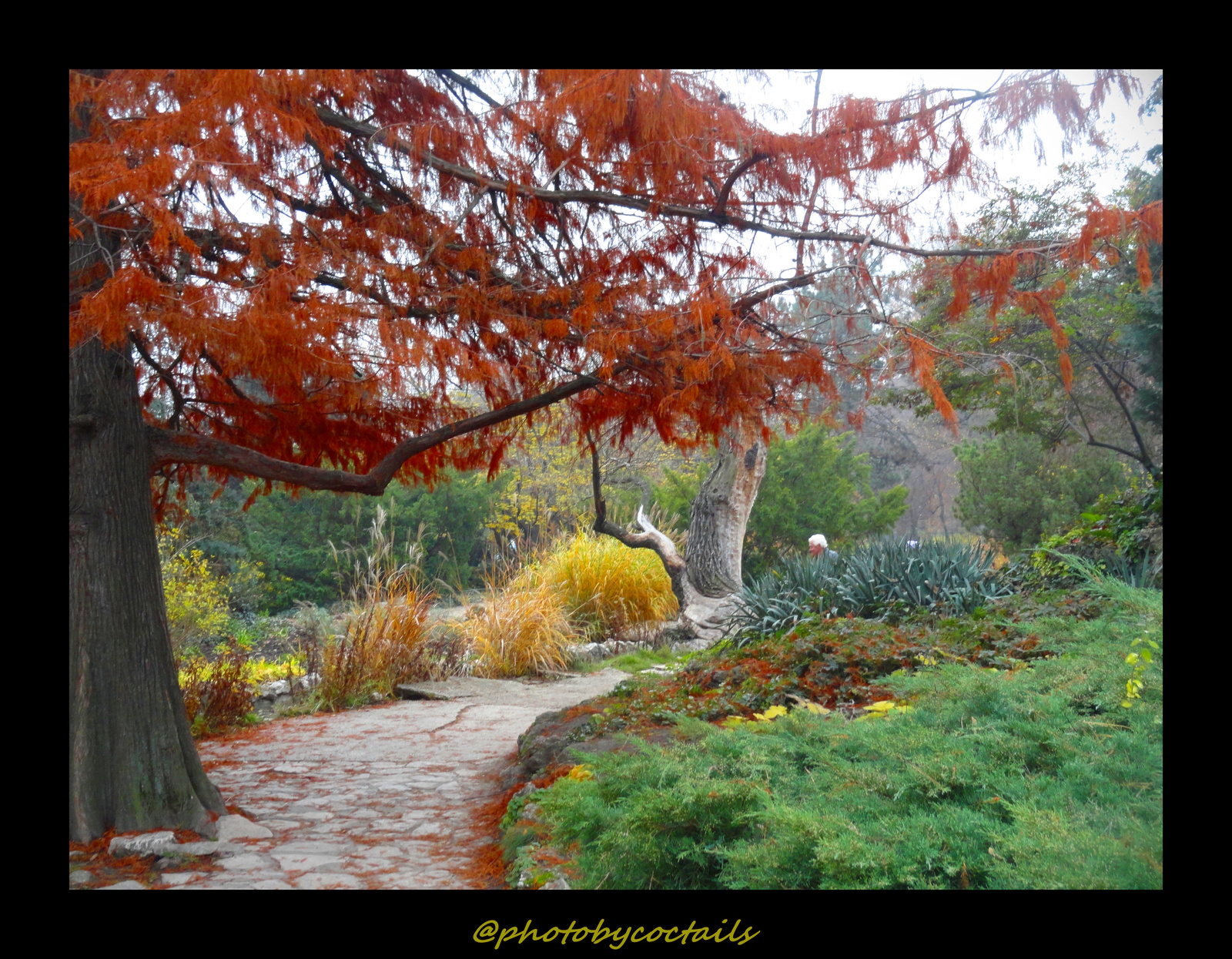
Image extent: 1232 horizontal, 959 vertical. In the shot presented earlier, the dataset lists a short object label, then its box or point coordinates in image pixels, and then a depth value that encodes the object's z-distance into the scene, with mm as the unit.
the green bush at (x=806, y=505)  15664
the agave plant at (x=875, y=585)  6266
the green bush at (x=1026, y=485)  13922
